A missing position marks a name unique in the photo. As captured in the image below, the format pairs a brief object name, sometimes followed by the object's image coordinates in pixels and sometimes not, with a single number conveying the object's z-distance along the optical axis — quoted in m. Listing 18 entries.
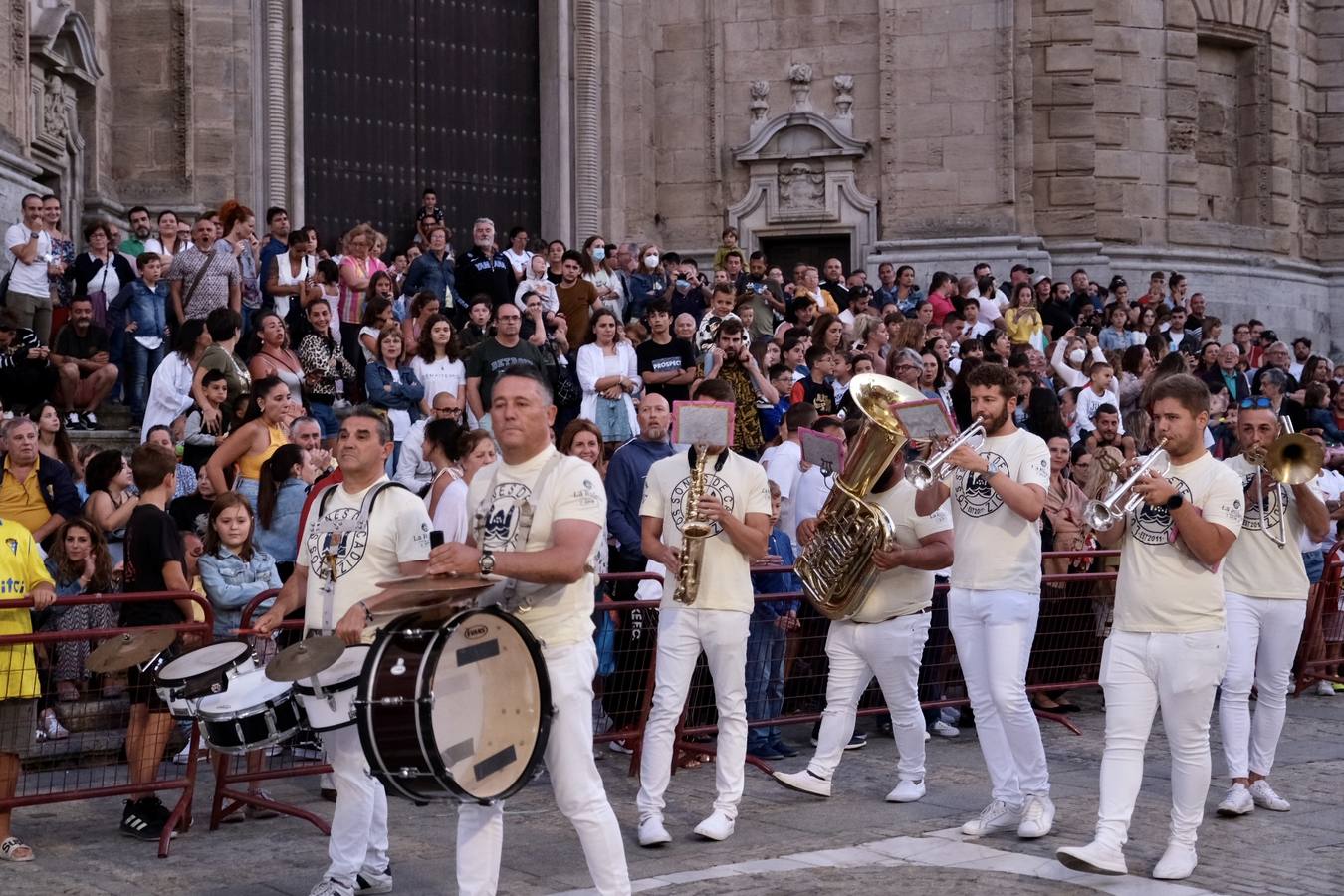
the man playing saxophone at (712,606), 8.30
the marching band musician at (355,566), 7.09
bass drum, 6.12
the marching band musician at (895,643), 9.01
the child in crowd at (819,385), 15.15
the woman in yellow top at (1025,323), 20.75
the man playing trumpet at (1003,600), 8.34
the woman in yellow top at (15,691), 8.08
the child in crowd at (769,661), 10.63
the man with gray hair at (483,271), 16.98
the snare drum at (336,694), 6.91
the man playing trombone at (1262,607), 8.88
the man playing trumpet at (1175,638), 7.48
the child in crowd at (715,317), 15.75
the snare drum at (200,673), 7.25
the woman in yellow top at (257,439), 11.27
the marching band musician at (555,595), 6.46
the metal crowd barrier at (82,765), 8.14
